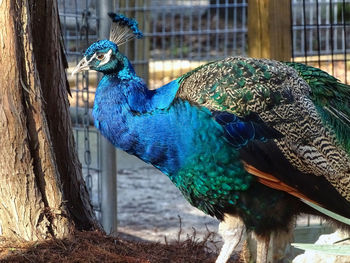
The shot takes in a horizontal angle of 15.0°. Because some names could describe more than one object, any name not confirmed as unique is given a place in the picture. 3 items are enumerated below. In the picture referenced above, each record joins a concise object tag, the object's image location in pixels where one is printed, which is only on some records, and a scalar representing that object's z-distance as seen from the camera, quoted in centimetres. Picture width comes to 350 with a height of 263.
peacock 683
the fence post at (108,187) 1036
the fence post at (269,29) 876
